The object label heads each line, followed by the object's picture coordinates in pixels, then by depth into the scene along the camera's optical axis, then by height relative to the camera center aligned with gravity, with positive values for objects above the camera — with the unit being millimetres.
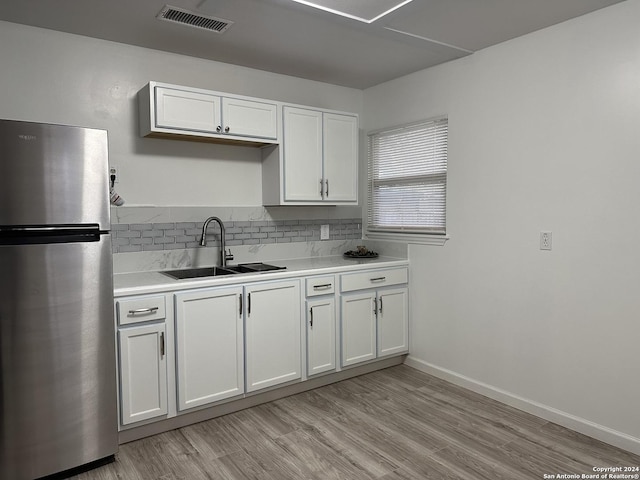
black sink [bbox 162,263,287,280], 3205 -390
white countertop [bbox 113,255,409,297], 2641 -388
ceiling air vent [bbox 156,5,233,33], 2572 +1141
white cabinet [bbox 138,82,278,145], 2928 +678
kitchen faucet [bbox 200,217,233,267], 3229 -180
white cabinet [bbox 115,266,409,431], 2613 -794
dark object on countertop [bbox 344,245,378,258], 3967 -330
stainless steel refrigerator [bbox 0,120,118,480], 2088 -399
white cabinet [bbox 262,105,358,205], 3500 +431
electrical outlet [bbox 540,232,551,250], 2885 -159
